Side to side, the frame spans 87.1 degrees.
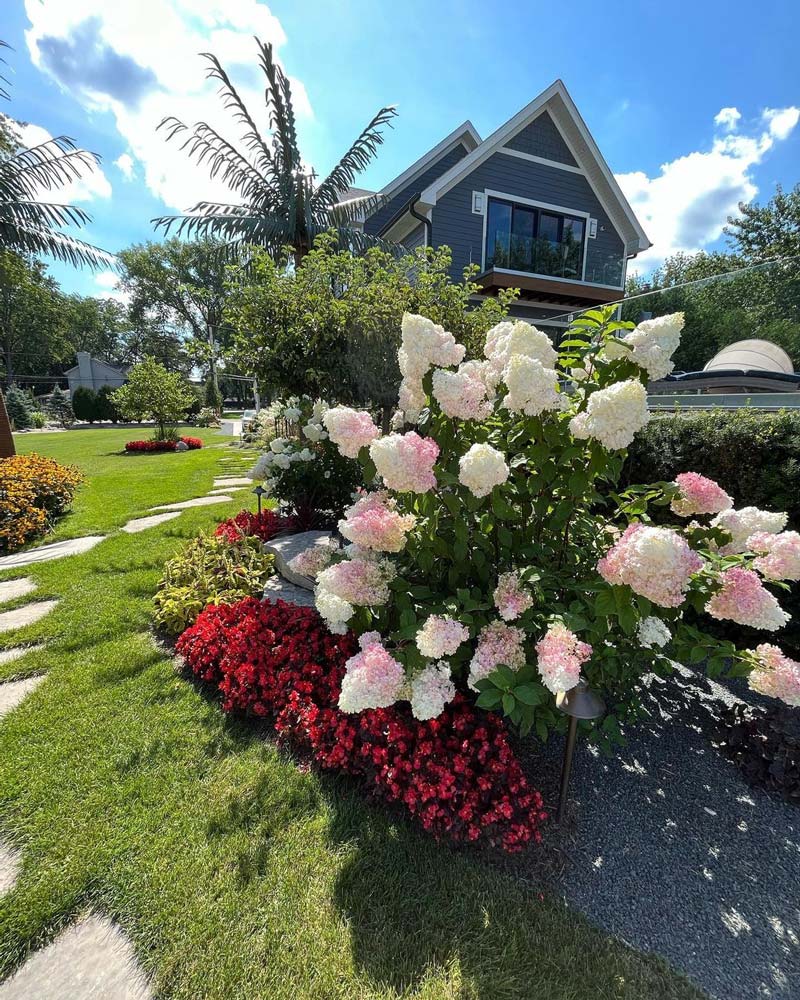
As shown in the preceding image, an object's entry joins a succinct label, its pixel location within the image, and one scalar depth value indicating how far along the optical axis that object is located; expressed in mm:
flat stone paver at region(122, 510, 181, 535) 5708
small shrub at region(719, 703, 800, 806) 2033
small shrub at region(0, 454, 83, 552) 5051
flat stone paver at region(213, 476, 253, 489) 8659
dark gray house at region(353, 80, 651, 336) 10766
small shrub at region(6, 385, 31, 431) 24875
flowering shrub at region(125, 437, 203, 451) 14242
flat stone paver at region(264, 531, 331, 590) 3791
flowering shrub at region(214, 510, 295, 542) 4746
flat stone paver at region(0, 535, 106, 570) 4675
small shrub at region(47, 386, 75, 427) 28272
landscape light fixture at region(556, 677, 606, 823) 1609
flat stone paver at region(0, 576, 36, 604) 3830
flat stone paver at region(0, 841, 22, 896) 1608
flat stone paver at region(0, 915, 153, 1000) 1319
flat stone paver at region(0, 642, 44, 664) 2947
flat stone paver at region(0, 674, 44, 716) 2541
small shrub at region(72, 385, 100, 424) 28297
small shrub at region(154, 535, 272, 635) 3352
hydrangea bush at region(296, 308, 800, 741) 1438
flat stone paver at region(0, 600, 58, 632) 3373
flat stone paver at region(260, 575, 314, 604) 3536
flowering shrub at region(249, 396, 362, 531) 4953
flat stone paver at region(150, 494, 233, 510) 6866
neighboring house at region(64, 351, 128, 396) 36219
